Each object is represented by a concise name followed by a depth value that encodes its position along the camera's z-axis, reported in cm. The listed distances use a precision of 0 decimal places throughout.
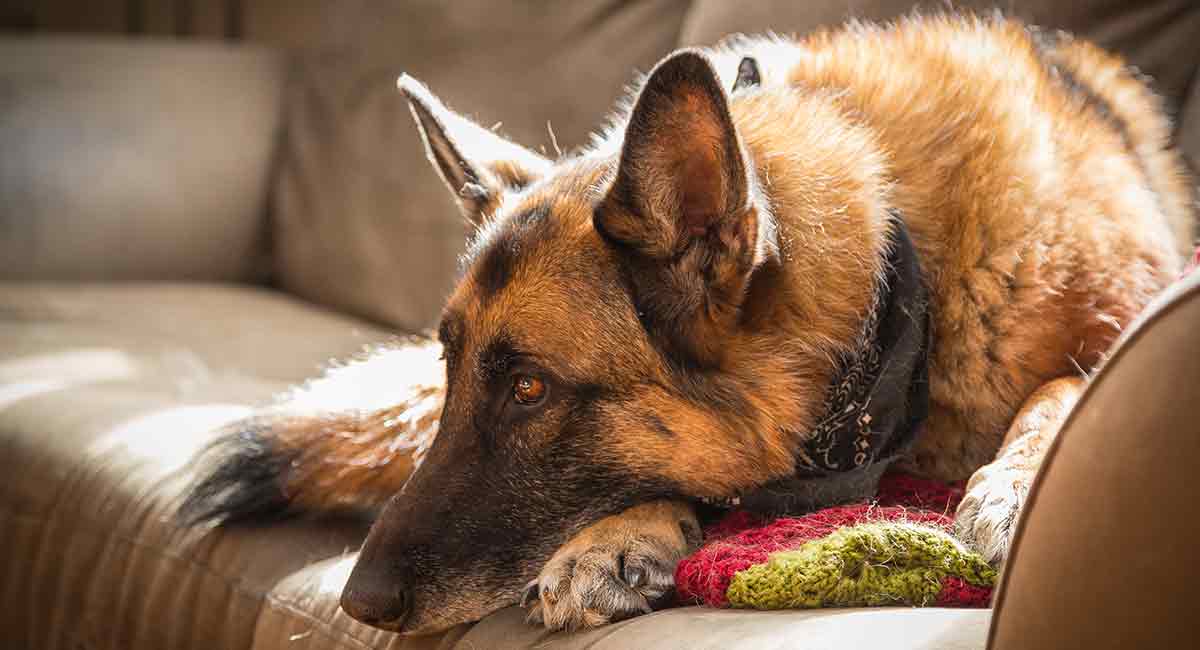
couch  133
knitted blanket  147
